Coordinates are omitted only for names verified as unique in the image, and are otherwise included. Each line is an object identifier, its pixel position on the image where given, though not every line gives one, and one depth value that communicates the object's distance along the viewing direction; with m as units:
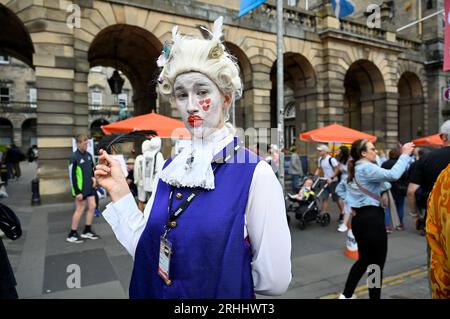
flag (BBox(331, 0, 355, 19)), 11.64
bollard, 9.20
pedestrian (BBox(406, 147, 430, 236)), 4.23
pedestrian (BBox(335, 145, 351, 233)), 6.54
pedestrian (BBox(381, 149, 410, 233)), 6.69
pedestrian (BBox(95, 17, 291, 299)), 1.26
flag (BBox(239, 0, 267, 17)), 7.17
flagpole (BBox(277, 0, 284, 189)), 6.73
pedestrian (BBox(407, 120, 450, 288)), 3.47
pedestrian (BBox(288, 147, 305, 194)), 11.15
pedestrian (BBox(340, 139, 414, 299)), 3.33
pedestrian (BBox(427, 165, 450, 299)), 1.27
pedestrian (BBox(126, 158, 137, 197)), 8.85
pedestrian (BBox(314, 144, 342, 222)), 7.68
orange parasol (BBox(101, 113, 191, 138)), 7.31
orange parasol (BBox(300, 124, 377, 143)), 8.79
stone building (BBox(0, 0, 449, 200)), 9.59
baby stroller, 6.83
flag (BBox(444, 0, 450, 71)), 2.78
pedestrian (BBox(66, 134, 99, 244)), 5.63
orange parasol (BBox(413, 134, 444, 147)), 10.12
